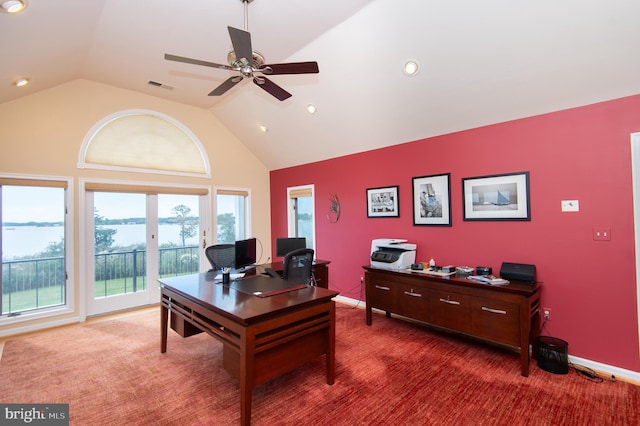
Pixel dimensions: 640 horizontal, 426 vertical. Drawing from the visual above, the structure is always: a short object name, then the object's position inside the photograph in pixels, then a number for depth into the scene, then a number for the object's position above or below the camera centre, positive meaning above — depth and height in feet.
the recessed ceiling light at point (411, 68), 9.60 +5.00
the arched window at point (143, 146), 13.84 +3.87
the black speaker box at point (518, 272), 9.23 -1.95
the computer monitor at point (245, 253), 10.67 -1.38
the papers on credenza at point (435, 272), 10.49 -2.20
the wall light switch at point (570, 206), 8.96 +0.19
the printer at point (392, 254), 11.93 -1.65
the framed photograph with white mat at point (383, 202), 13.60 +0.66
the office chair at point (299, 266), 10.06 -1.80
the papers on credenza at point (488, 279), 9.27 -2.21
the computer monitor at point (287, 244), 14.12 -1.38
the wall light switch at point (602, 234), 8.45 -0.68
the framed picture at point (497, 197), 9.93 +0.60
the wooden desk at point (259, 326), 6.24 -2.71
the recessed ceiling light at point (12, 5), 6.17 +4.77
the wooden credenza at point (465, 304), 8.49 -3.11
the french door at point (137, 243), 13.89 -1.25
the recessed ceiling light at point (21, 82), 10.35 +5.13
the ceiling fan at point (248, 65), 6.89 +4.07
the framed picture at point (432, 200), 11.80 +0.61
